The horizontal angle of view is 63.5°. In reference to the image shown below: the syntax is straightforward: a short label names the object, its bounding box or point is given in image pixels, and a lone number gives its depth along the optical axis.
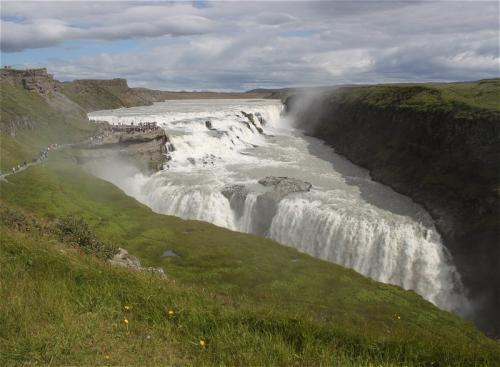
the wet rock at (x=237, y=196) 53.54
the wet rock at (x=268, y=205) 51.06
